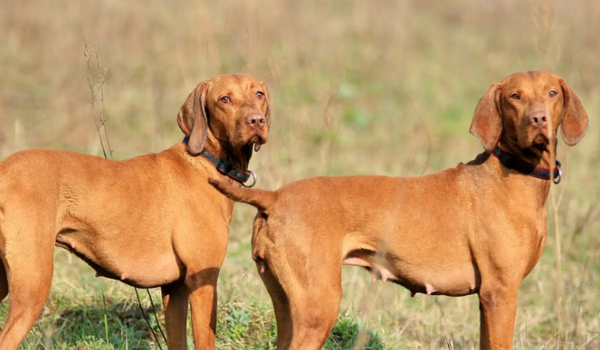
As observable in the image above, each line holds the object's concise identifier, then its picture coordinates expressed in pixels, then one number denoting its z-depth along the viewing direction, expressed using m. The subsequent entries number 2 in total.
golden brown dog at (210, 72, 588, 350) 9.00
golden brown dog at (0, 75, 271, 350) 8.74
